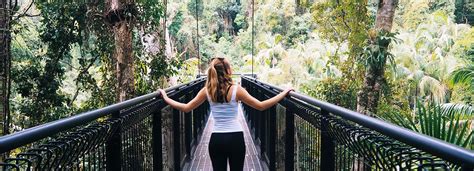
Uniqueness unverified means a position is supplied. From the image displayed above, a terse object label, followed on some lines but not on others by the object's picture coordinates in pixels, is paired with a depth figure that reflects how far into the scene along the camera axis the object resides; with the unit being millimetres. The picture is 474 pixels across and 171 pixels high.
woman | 2512
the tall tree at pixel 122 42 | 5090
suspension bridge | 1025
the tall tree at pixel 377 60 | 6582
